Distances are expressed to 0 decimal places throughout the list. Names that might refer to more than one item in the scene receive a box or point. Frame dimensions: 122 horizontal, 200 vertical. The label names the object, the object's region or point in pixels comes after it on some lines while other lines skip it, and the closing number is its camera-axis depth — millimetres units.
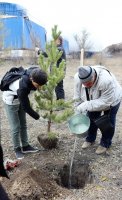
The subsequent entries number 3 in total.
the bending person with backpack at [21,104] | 2679
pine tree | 3145
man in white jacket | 2811
